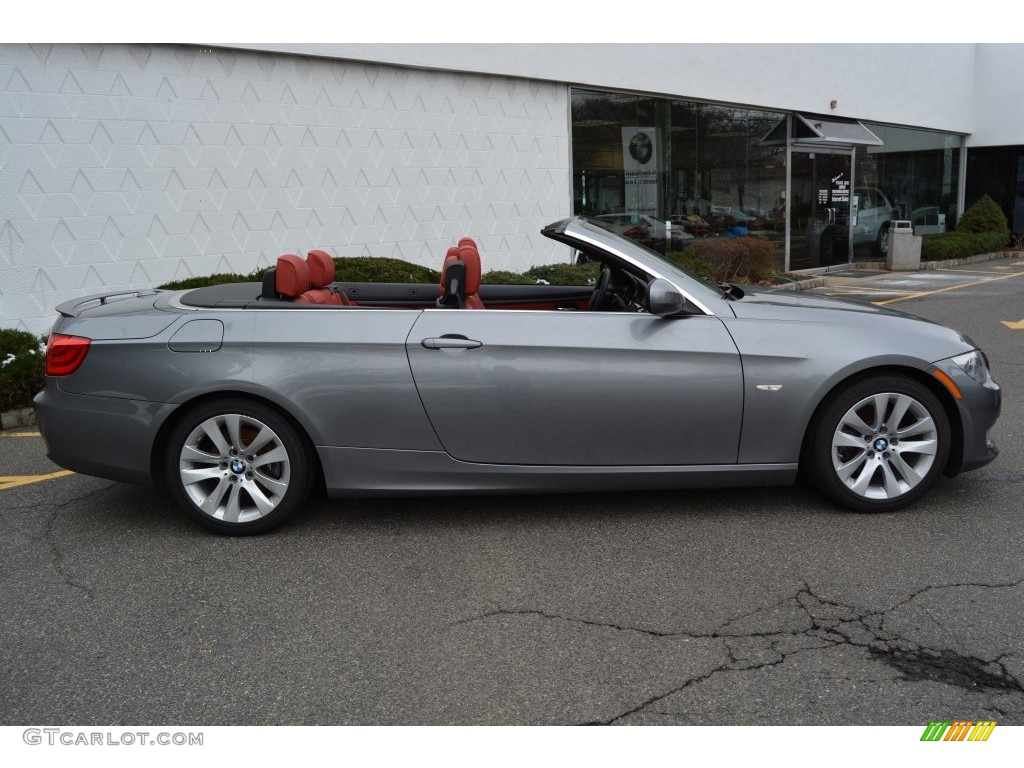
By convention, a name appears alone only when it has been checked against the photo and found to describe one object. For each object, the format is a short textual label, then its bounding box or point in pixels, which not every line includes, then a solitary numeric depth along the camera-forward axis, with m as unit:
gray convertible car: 4.36
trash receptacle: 21.12
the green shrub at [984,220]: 24.38
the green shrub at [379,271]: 9.77
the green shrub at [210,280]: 8.77
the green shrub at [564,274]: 11.98
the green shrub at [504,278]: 10.98
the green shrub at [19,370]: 7.13
